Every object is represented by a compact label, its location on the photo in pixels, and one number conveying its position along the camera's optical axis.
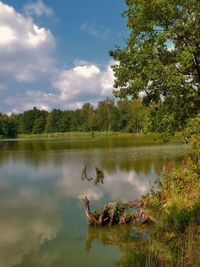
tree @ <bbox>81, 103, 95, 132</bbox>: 101.81
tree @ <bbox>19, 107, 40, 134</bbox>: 119.50
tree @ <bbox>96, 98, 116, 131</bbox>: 98.23
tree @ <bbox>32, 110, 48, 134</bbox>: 118.12
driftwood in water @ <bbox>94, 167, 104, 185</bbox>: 14.98
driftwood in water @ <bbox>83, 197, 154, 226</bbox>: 7.97
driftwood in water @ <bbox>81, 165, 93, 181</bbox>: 15.91
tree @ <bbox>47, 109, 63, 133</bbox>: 114.00
